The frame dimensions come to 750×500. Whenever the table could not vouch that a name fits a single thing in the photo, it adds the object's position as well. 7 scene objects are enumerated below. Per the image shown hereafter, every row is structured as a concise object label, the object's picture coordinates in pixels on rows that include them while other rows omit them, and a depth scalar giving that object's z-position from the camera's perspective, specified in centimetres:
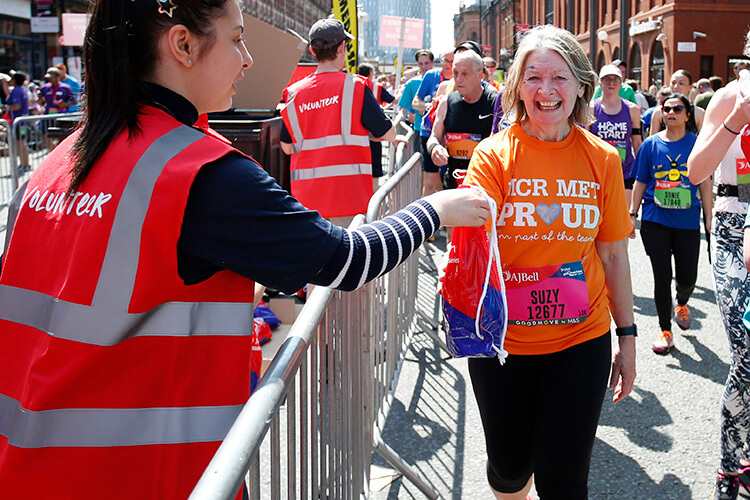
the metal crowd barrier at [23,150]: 1116
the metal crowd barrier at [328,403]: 137
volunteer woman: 143
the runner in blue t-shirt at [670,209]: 565
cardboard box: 627
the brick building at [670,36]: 3525
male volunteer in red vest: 538
